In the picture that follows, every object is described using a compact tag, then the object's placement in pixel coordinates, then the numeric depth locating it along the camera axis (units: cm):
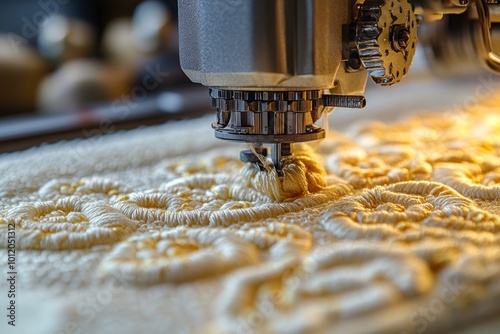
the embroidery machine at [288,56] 49
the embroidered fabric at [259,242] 37
